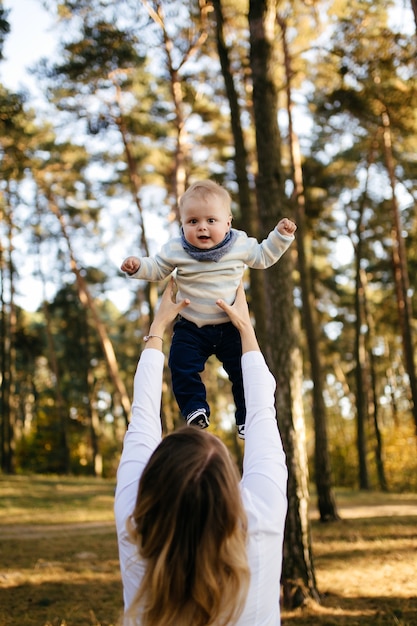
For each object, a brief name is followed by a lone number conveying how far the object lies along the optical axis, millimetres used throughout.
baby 2883
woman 1741
